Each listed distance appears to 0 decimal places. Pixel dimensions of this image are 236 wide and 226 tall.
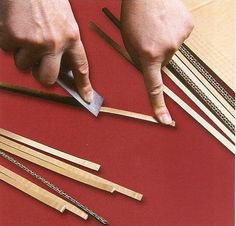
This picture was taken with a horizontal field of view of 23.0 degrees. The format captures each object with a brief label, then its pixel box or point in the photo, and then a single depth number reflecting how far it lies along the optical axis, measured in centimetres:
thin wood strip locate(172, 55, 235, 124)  47
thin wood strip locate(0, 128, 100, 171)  44
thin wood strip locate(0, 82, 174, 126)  46
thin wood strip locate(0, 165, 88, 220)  42
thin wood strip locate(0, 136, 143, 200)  43
